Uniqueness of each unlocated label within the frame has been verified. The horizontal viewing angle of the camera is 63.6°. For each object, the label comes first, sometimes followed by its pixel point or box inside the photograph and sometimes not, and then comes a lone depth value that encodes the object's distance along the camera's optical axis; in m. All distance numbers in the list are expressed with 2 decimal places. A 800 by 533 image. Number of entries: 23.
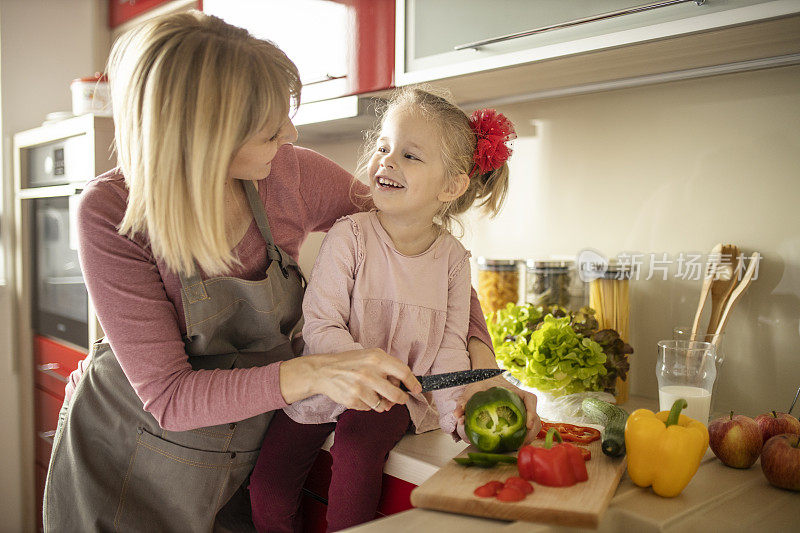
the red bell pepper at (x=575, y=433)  1.02
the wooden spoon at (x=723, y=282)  1.26
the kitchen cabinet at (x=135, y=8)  1.95
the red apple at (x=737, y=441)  0.98
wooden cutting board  0.76
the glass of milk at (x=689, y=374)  1.13
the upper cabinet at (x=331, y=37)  1.40
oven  2.07
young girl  1.04
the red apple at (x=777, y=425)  1.01
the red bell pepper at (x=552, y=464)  0.83
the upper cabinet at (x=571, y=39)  0.96
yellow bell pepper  0.85
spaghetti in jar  1.35
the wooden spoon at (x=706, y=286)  1.27
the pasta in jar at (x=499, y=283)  1.52
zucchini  0.94
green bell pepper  0.94
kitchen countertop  0.77
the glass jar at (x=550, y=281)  1.44
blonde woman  0.90
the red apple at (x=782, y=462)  0.90
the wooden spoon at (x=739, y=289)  1.24
